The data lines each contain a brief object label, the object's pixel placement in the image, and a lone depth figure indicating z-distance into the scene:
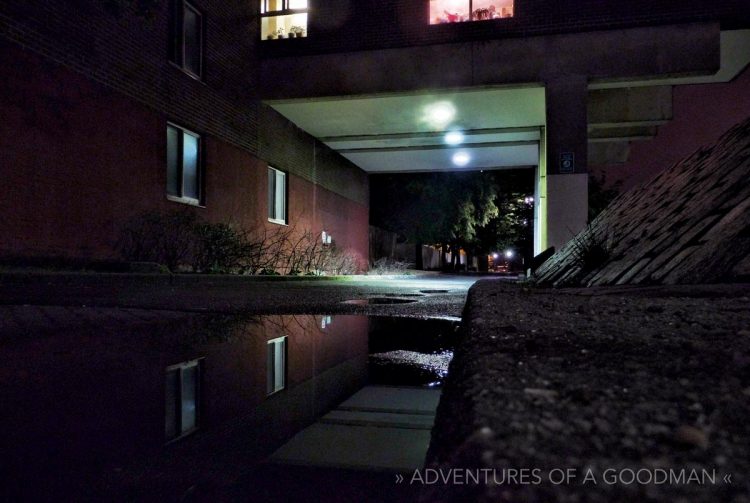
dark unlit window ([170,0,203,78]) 9.28
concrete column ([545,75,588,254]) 10.00
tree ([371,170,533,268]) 19.12
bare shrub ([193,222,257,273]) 8.12
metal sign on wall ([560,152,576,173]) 10.03
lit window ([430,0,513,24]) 10.89
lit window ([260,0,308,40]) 11.89
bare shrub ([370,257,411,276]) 15.43
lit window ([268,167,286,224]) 12.89
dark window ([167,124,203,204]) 9.10
